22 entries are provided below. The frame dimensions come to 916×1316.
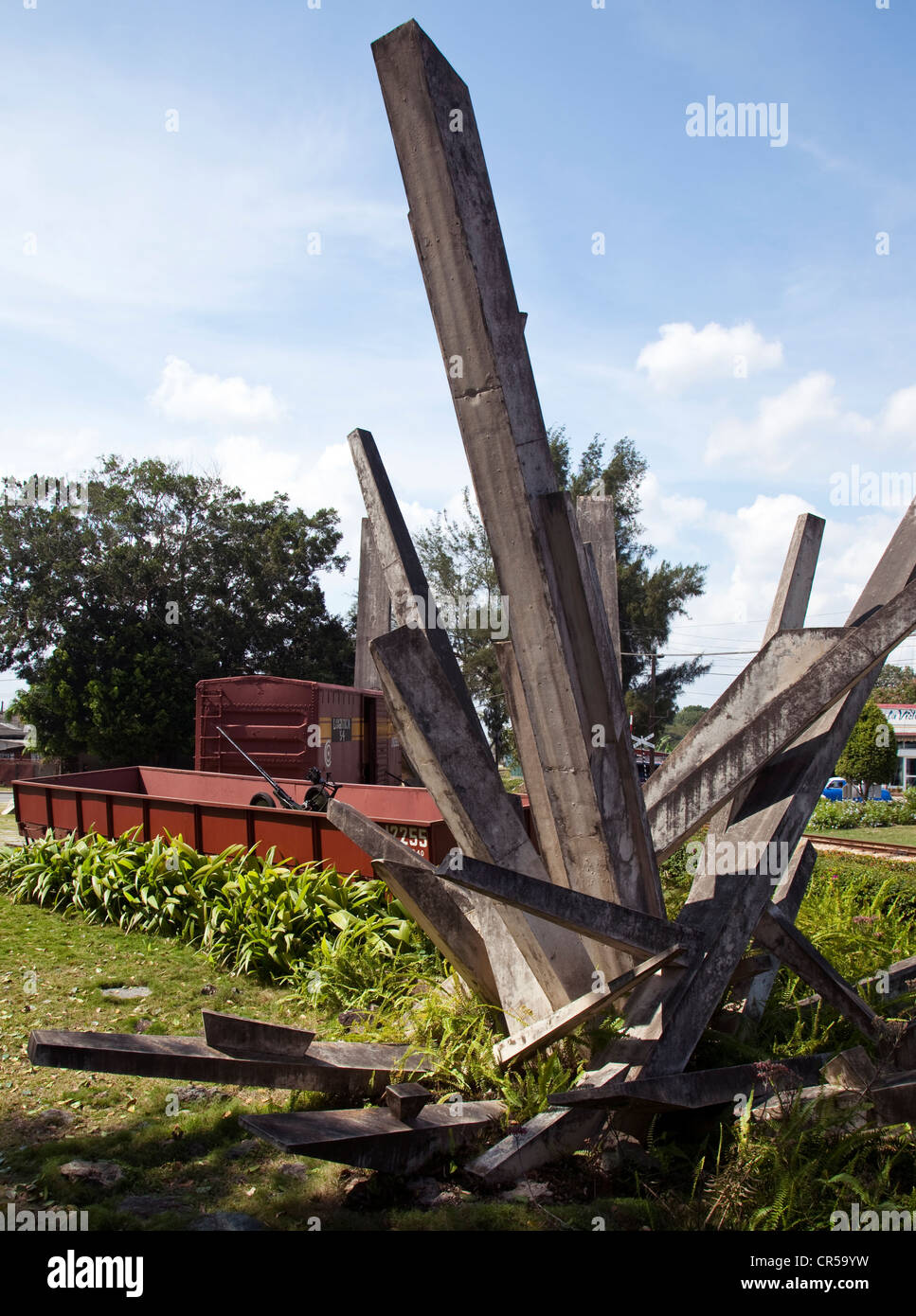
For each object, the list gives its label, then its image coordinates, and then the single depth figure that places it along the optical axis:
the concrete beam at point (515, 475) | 3.60
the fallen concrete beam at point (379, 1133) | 3.15
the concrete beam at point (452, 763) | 3.77
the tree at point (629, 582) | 37.00
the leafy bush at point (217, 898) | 6.70
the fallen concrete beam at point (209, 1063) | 3.39
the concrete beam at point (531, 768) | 4.07
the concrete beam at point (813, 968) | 4.14
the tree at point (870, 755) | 24.59
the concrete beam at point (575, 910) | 3.15
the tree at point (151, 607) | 29.47
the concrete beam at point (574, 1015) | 3.60
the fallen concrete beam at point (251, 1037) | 3.44
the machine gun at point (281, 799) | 10.07
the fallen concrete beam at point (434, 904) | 4.31
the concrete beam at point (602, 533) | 5.13
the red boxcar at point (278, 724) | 13.84
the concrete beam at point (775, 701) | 4.13
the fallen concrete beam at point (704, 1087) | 3.24
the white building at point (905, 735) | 42.69
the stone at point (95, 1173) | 3.75
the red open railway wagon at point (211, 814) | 7.69
